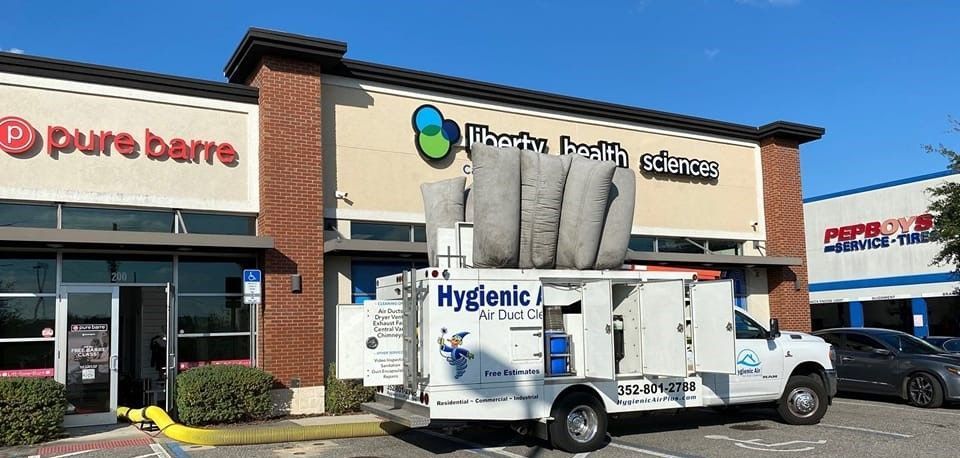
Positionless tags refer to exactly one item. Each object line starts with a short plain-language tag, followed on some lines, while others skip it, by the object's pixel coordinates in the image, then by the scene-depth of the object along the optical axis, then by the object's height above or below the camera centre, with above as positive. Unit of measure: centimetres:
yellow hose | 1073 -171
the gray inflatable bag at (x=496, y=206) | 1027 +127
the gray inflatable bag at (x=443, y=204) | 1138 +146
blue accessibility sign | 1272 +56
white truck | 954 -59
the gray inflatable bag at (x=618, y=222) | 1113 +112
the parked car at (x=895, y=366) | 1409 -136
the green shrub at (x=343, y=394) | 1380 -151
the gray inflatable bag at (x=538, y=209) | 1066 +126
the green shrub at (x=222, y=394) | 1209 -129
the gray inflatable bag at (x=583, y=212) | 1084 +123
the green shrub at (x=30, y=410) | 1062 -128
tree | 1980 +190
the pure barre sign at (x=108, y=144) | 1232 +279
